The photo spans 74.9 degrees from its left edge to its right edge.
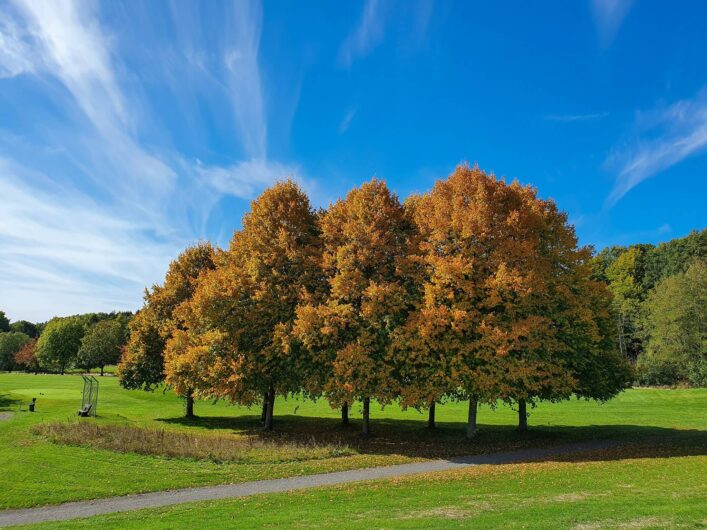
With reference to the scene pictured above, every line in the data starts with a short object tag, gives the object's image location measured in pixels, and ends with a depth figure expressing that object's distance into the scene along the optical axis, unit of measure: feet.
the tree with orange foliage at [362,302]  84.79
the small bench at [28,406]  119.85
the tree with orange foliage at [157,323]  136.15
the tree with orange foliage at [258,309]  95.25
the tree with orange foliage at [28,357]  370.53
